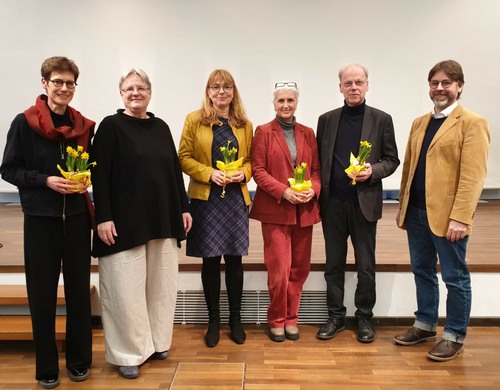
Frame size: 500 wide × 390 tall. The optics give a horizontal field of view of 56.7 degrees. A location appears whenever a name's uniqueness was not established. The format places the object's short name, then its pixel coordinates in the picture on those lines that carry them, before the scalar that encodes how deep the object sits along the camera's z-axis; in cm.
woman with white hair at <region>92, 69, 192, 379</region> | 215
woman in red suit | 253
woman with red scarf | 196
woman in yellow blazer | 244
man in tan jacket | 226
